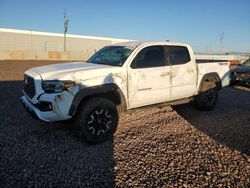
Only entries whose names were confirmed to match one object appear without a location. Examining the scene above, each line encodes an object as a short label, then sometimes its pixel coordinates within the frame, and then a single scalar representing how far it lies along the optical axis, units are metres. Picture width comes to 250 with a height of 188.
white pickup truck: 3.19
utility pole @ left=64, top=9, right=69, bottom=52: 37.19
